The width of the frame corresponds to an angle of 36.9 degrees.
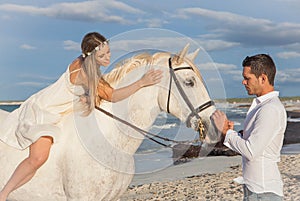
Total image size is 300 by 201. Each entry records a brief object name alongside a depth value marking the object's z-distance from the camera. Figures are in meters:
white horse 3.37
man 2.62
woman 3.33
